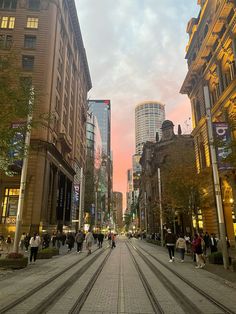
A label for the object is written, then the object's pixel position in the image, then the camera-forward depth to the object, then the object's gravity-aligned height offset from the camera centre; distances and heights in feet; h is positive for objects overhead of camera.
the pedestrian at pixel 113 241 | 125.86 -0.57
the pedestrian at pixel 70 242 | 98.37 -0.97
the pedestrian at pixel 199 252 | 53.83 -2.20
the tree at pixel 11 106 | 44.11 +20.00
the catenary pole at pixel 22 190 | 51.19 +9.87
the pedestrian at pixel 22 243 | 102.06 -1.21
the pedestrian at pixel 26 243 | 97.43 -1.32
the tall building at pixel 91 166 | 301.94 +91.45
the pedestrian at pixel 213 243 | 75.41 -0.84
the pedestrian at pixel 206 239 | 86.14 +0.24
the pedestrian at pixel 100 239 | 129.43 +0.27
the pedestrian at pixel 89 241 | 86.38 -0.41
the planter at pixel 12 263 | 50.26 -3.96
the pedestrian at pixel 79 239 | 88.48 +0.17
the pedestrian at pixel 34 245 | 60.00 -1.11
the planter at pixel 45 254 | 69.05 -3.34
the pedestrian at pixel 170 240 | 61.98 -0.05
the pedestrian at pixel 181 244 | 62.03 -0.89
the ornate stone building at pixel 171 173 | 98.96 +51.81
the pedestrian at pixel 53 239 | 116.98 +0.01
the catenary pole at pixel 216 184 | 50.67 +10.54
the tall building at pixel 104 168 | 514.27 +135.30
